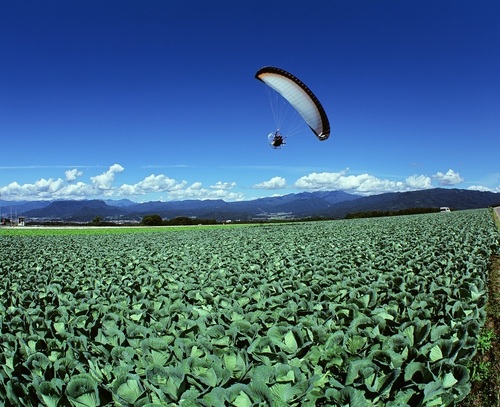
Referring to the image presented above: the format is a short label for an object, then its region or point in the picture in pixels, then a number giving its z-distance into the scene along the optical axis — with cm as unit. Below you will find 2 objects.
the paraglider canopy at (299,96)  3054
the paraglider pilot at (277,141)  3422
